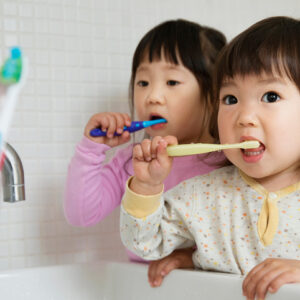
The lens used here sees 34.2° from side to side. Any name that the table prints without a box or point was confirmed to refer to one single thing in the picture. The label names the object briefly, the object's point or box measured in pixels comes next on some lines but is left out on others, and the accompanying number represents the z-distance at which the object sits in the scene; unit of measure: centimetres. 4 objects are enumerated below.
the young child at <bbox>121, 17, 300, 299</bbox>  81
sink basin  83
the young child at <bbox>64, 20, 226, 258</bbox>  103
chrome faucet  71
